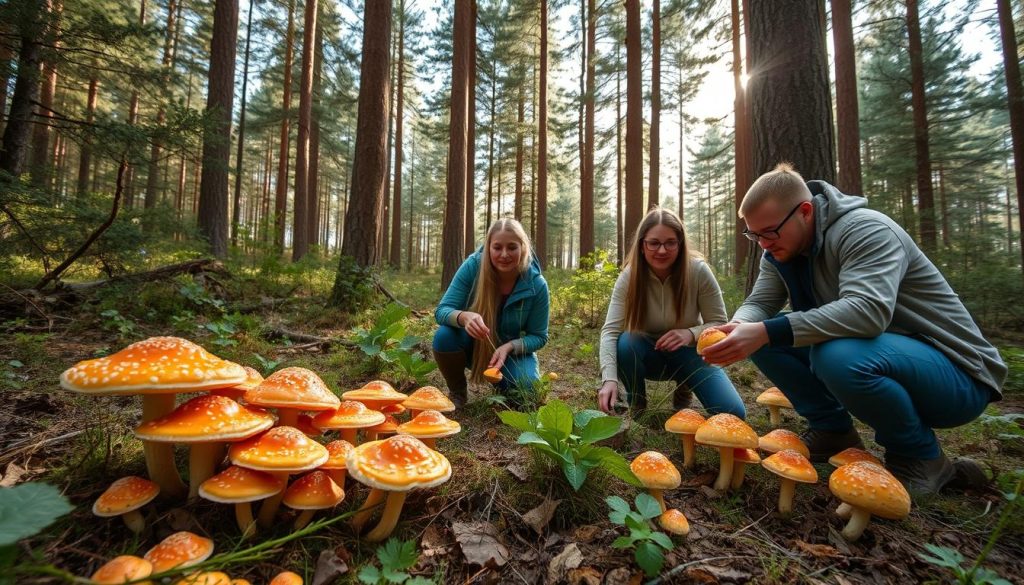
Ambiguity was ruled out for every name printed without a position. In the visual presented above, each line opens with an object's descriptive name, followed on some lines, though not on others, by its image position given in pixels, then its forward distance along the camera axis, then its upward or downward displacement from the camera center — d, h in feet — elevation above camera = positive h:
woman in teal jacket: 10.94 +0.11
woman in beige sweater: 10.19 +0.17
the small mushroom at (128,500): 4.51 -2.15
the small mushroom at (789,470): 5.68 -2.22
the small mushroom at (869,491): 5.01 -2.24
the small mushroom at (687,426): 6.97 -1.93
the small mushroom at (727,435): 6.11 -1.83
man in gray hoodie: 6.70 -0.25
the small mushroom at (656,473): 5.69 -2.26
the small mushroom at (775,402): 9.29 -2.00
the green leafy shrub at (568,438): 5.69 -1.83
